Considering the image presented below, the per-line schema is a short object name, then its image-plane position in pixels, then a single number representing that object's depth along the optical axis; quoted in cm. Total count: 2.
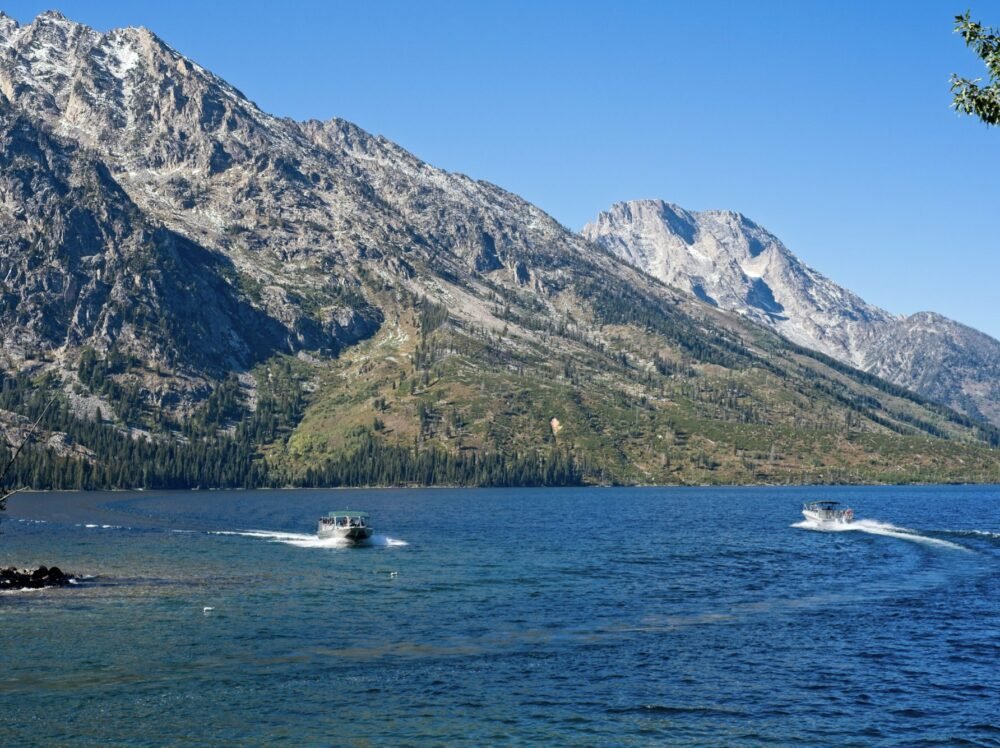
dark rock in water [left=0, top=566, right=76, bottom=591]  11431
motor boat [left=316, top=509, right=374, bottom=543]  17725
